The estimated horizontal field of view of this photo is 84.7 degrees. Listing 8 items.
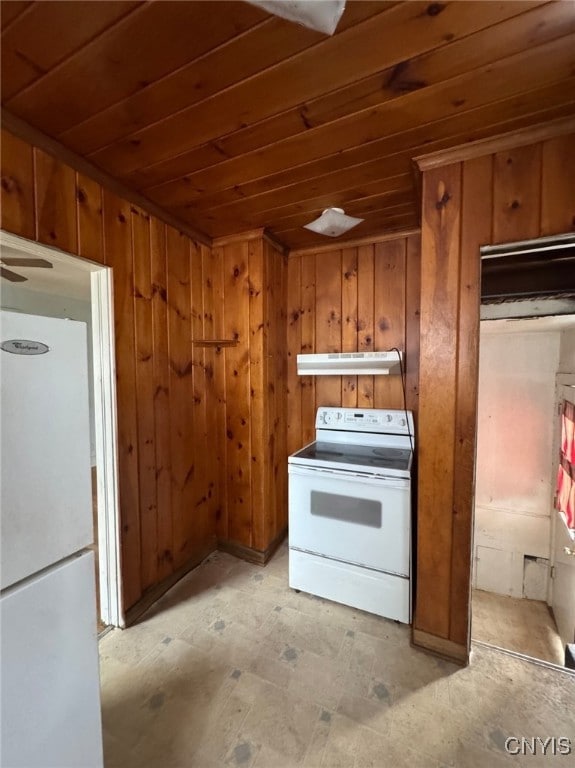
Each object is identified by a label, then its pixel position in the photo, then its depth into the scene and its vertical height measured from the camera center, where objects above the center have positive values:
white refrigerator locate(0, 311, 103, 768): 0.72 -0.46
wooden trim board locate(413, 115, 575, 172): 1.22 +0.94
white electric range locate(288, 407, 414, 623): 1.67 -0.88
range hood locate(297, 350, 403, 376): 2.04 +0.05
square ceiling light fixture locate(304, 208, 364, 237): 1.83 +0.89
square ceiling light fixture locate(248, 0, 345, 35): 0.73 +0.87
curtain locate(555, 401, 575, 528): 2.40 -0.77
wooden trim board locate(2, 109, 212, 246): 1.18 +0.92
